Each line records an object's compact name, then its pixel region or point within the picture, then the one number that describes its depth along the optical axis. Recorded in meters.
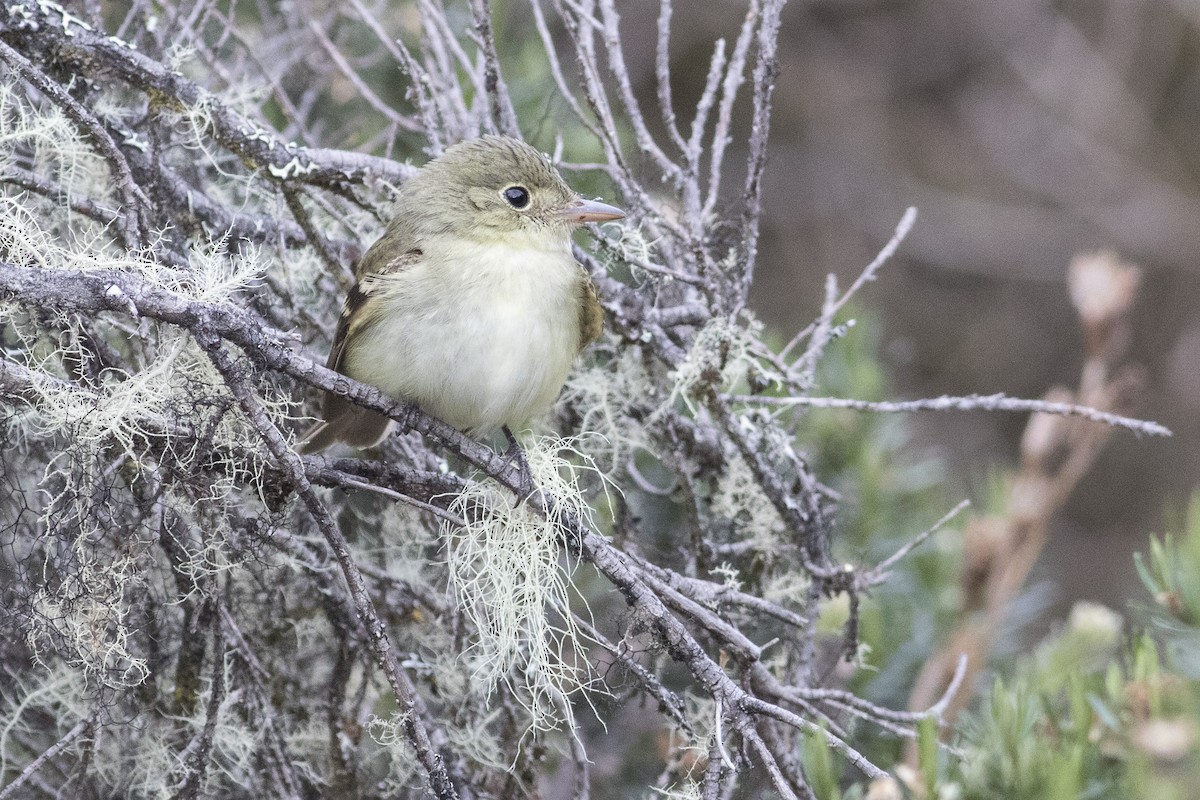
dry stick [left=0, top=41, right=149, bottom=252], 5.08
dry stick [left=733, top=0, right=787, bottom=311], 5.60
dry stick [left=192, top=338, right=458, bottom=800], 4.45
